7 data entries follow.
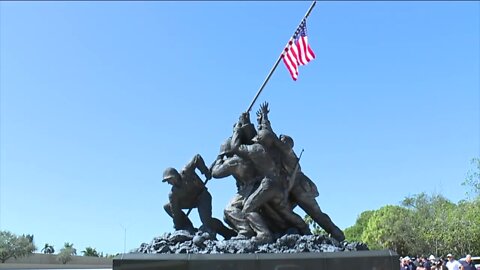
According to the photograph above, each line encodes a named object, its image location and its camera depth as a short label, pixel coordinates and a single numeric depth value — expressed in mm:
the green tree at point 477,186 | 37975
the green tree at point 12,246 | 51122
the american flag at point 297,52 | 15922
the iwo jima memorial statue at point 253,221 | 10422
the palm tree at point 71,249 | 61656
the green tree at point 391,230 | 56044
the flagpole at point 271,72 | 14325
